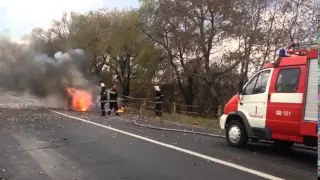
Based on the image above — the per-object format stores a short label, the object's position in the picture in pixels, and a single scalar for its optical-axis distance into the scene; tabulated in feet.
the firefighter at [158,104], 62.13
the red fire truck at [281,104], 22.59
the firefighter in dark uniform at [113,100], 61.17
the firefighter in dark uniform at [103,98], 60.49
